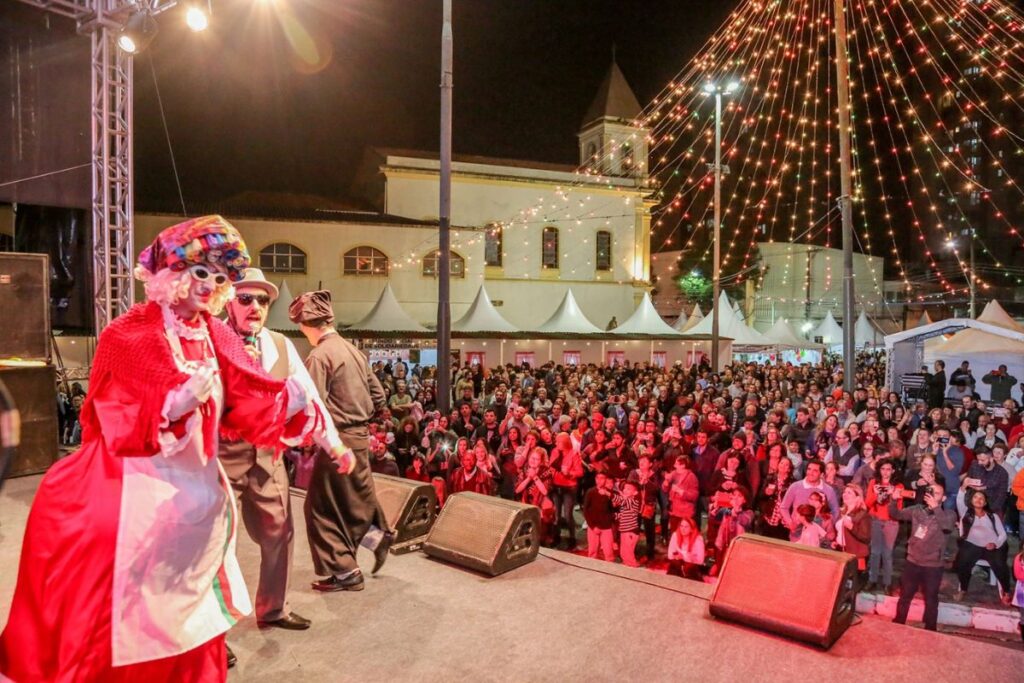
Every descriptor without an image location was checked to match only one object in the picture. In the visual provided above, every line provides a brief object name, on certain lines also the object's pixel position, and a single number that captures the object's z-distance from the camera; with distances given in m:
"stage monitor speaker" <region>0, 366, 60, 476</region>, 6.58
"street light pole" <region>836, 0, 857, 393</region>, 11.95
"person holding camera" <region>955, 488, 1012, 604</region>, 6.41
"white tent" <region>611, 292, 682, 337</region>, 25.19
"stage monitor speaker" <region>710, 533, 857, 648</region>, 3.43
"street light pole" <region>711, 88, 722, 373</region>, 18.70
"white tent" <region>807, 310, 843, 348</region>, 29.57
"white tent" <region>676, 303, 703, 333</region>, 27.65
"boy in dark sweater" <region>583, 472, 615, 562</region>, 7.32
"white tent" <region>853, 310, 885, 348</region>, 30.55
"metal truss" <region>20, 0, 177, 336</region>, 8.44
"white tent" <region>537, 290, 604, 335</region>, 23.98
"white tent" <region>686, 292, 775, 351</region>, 25.52
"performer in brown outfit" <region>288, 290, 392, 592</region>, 3.96
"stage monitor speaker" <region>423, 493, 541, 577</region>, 4.34
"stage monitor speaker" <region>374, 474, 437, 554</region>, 4.86
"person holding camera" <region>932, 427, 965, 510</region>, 7.79
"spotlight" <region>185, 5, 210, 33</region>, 8.02
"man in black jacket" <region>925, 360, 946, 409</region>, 14.38
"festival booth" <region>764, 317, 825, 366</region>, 26.11
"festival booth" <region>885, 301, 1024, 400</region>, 15.59
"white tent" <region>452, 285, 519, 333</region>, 22.47
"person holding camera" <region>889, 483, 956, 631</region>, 5.80
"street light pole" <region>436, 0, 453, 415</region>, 8.70
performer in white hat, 3.10
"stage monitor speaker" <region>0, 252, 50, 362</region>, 6.93
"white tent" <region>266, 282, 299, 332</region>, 20.42
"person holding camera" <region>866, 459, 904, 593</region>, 6.80
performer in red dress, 2.13
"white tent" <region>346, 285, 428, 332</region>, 21.61
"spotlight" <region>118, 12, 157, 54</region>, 8.17
